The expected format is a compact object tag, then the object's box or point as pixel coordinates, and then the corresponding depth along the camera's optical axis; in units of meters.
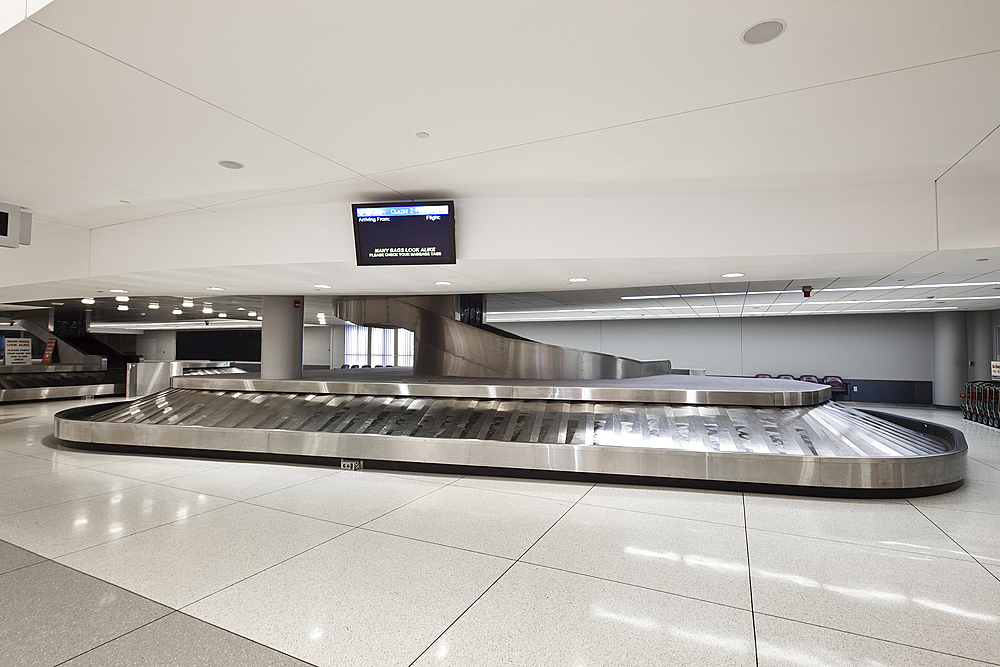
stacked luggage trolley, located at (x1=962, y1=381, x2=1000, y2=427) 11.88
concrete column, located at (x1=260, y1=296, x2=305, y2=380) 9.55
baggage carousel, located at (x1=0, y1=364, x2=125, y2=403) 16.11
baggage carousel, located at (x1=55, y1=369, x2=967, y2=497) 5.76
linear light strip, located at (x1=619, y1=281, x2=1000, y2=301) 9.15
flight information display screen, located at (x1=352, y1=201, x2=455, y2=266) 5.62
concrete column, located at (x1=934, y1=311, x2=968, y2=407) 16.84
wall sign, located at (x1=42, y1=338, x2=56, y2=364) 20.48
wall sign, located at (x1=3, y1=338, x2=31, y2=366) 17.45
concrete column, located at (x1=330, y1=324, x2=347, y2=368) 29.80
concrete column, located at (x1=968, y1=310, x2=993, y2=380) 16.09
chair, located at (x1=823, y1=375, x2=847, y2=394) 18.65
